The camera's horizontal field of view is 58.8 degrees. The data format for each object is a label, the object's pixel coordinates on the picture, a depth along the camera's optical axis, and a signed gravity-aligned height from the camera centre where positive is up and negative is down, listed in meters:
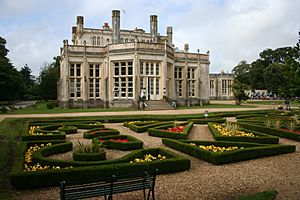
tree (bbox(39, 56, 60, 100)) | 62.78 +3.35
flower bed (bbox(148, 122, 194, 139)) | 14.71 -1.99
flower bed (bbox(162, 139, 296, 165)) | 10.07 -2.18
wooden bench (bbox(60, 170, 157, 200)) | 5.54 -2.01
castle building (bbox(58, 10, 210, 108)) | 34.06 +3.37
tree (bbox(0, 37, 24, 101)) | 40.77 +2.68
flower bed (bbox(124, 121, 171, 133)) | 17.53 -1.91
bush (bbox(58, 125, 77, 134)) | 16.78 -2.00
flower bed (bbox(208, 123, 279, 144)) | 13.24 -2.03
